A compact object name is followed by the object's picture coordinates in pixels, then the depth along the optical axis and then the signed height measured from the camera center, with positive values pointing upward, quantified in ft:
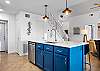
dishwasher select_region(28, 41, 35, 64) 9.12 -2.48
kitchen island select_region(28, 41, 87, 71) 5.27 -2.04
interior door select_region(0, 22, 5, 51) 16.19 -0.31
